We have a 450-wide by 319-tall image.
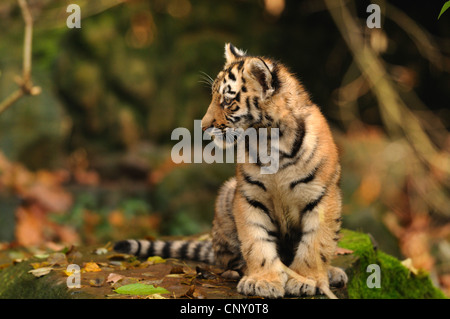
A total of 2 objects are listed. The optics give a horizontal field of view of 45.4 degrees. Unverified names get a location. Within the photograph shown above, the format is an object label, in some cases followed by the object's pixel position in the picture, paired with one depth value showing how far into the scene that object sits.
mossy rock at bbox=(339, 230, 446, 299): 4.93
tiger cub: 3.96
